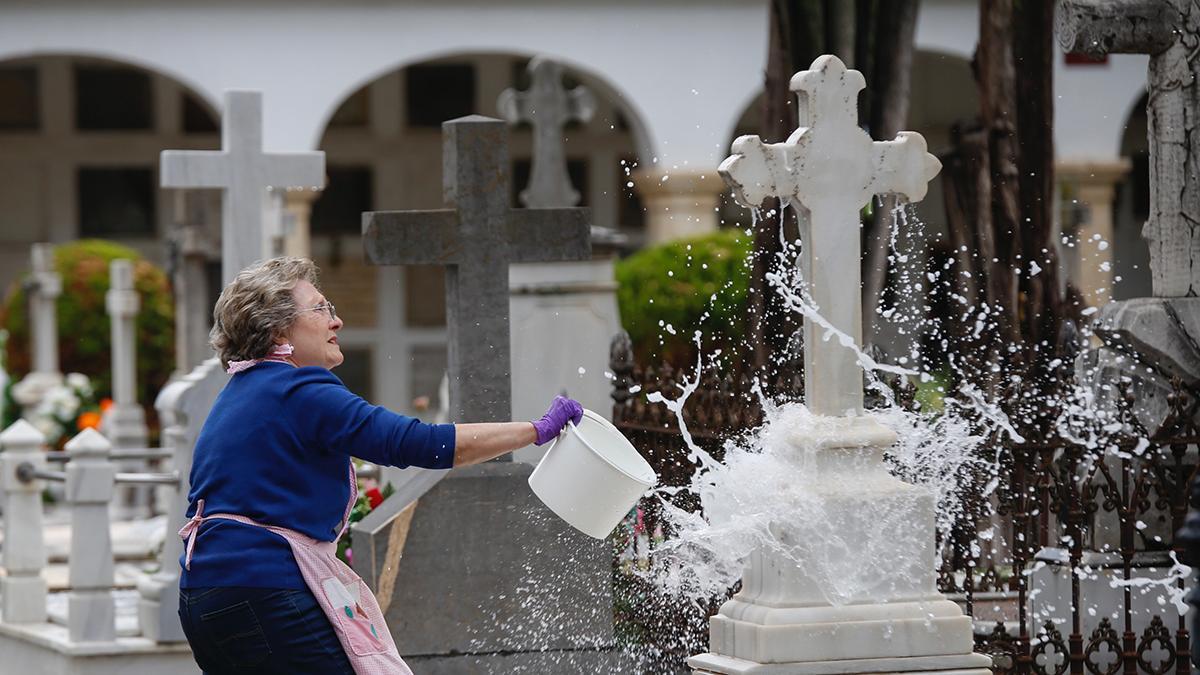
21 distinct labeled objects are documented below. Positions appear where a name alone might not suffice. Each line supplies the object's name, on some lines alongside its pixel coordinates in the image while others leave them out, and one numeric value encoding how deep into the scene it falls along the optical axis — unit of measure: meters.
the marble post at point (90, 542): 17.12
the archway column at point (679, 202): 43.91
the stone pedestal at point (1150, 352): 12.34
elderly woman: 8.03
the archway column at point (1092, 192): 44.53
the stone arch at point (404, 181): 55.34
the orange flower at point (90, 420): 31.97
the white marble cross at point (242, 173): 16.94
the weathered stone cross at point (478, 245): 13.16
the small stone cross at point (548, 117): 29.64
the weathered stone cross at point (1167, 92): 12.37
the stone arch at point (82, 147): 54.56
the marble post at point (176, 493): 16.69
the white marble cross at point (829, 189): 9.27
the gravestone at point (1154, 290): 12.27
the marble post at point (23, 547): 18.59
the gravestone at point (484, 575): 12.57
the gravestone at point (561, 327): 26.14
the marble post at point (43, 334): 36.34
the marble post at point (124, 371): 32.37
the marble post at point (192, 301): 33.66
